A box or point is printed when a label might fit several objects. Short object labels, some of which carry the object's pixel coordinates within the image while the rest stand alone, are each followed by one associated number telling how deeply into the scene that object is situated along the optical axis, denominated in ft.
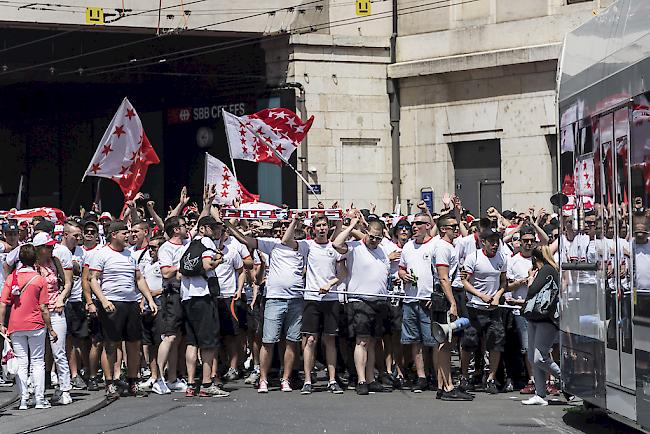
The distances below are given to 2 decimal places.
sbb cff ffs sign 105.40
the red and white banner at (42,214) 73.92
